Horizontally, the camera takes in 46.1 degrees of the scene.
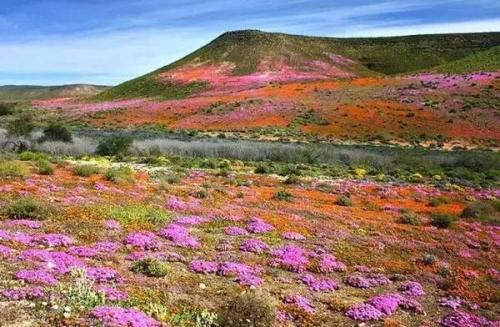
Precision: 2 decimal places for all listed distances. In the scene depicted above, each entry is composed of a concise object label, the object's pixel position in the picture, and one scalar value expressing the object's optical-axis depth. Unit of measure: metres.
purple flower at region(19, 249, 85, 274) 12.63
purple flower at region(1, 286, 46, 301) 10.79
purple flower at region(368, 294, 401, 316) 13.70
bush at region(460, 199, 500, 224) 27.72
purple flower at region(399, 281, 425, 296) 15.36
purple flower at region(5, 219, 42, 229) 16.14
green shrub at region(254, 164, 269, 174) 38.88
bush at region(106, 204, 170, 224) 18.44
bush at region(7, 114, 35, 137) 47.28
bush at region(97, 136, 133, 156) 44.59
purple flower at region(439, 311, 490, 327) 13.51
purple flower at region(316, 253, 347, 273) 16.36
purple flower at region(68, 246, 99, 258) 14.05
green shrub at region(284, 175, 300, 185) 34.50
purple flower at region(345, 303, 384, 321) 12.98
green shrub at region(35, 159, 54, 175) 27.55
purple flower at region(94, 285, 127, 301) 11.33
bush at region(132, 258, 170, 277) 13.55
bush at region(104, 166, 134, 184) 26.67
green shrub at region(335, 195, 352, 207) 28.34
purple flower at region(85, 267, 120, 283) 12.42
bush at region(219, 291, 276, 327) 10.89
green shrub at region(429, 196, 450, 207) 31.02
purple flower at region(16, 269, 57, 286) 11.66
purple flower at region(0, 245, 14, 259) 13.12
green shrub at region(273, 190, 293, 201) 27.72
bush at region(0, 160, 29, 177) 24.31
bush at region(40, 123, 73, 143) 46.94
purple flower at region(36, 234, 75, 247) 14.70
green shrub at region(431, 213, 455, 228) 25.06
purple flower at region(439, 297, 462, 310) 14.80
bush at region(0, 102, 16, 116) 89.75
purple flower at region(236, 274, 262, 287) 14.01
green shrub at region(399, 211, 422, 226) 24.92
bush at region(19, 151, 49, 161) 34.34
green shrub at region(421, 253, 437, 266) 18.44
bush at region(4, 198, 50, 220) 17.06
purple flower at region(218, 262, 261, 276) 14.66
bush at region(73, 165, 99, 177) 28.78
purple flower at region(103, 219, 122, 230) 17.12
